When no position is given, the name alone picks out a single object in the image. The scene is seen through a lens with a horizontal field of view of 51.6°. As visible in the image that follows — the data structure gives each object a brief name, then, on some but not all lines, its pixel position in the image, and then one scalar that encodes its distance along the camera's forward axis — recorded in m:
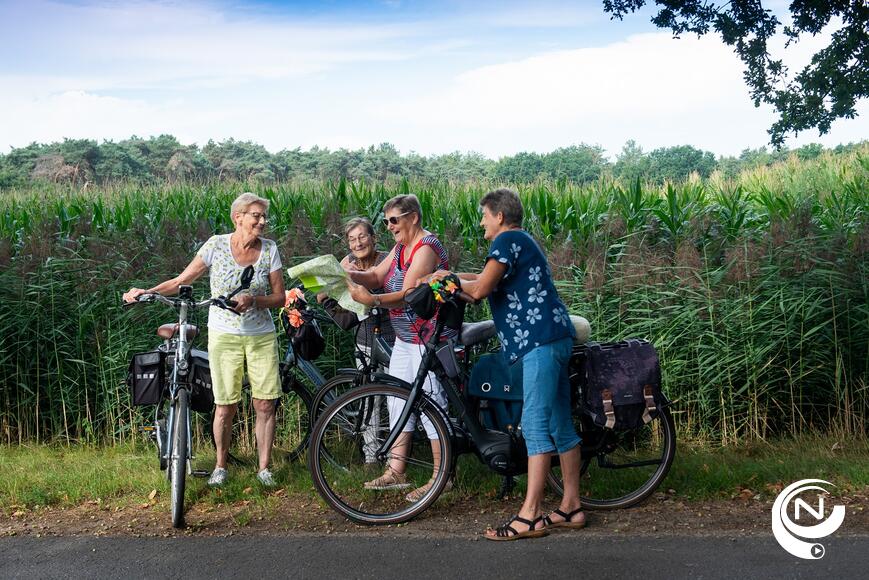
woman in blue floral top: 5.46
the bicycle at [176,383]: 6.00
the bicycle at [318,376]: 6.98
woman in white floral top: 6.43
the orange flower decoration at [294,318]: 6.87
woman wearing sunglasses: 6.17
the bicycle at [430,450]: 5.86
